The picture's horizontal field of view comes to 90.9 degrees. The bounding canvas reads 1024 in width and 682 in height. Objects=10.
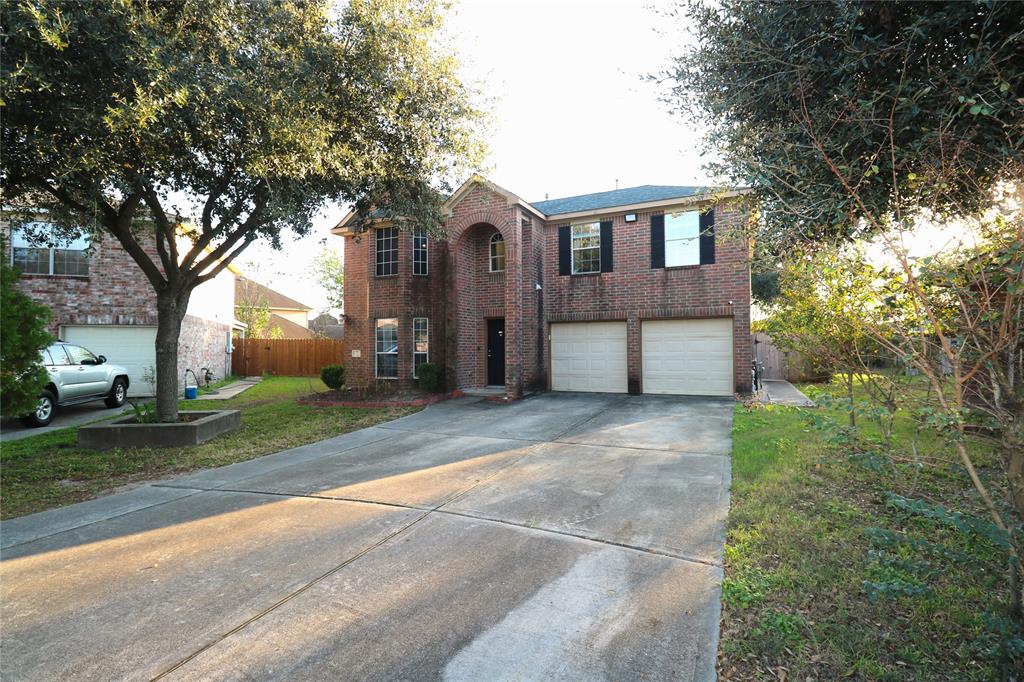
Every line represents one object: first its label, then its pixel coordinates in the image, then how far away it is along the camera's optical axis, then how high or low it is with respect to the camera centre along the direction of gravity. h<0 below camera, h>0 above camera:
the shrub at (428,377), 13.41 -0.81
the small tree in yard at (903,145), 2.44 +1.30
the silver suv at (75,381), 10.85 -0.69
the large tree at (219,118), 5.59 +3.03
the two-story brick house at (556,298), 12.82 +1.28
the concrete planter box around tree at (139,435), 8.07 -1.36
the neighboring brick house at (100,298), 14.27 +1.57
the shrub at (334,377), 15.76 -0.90
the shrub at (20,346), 6.35 +0.09
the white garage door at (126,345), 14.68 +0.18
